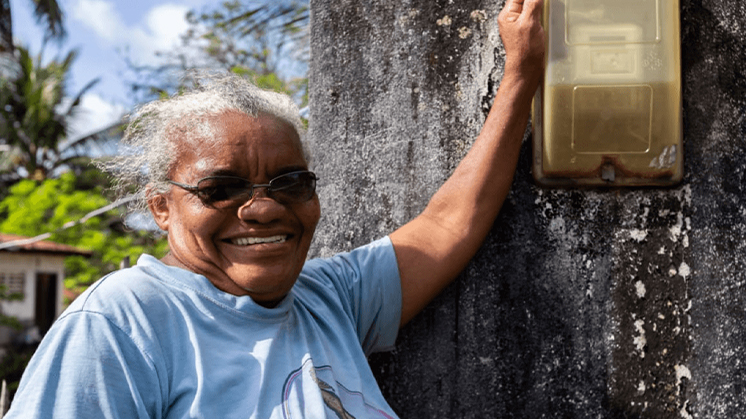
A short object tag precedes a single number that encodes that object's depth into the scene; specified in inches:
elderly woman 46.4
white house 590.2
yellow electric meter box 60.3
